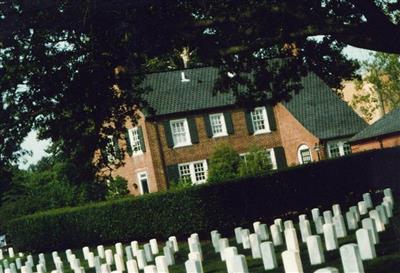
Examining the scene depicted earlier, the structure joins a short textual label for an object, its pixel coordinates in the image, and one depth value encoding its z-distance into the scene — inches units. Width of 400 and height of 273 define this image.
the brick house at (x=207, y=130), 1488.7
